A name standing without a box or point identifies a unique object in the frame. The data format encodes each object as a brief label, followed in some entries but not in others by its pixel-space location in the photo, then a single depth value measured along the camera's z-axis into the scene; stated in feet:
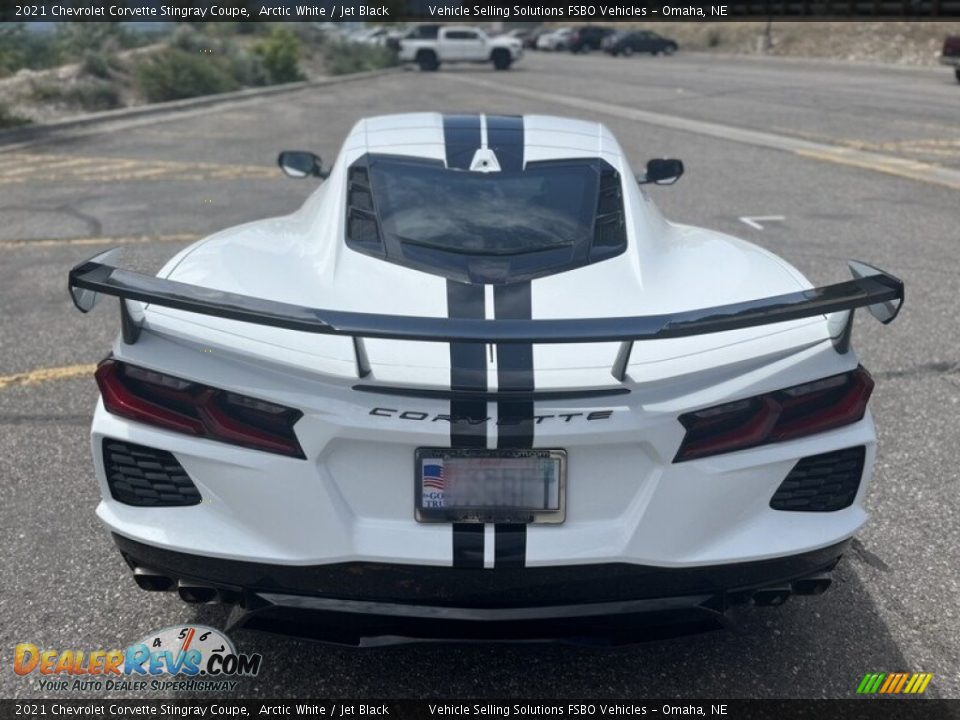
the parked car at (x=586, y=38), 188.85
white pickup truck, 130.62
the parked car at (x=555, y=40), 195.00
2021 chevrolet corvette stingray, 7.55
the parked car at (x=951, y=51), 89.86
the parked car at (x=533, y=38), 209.04
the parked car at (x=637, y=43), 171.94
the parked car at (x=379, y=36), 138.96
